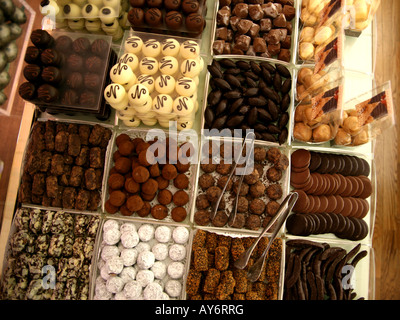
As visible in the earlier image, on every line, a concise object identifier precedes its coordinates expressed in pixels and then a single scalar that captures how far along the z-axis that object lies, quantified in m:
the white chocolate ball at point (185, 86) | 0.60
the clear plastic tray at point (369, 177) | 0.66
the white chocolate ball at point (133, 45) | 0.62
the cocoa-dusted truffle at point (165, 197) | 0.65
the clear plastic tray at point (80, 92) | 0.61
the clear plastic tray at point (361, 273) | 0.63
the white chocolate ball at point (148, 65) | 0.61
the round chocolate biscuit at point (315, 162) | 0.66
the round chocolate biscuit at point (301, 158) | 0.66
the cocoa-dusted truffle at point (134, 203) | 0.63
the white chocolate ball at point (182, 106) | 0.60
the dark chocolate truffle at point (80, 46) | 0.62
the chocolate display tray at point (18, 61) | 0.58
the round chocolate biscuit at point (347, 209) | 0.66
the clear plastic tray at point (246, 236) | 0.61
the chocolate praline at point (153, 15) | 0.65
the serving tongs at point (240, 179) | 0.63
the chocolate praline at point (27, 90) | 0.59
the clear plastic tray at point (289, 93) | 0.67
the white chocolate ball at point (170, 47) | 0.62
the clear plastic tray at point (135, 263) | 0.60
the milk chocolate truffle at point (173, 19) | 0.65
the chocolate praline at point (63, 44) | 0.62
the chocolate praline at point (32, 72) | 0.59
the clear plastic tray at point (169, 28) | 0.66
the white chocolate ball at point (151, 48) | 0.62
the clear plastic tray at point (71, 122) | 0.64
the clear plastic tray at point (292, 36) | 0.70
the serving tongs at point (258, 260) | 0.57
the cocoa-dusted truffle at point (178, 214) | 0.64
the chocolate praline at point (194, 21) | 0.65
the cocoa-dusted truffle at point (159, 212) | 0.64
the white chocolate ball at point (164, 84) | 0.60
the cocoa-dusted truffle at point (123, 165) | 0.64
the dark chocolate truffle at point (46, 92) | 0.59
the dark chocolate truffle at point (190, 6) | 0.65
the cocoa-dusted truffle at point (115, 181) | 0.64
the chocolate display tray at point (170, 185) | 0.64
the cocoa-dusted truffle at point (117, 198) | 0.63
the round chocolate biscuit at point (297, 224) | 0.63
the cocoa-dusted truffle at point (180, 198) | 0.65
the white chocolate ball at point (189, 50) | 0.61
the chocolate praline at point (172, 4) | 0.65
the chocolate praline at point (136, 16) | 0.65
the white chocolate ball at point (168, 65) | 0.61
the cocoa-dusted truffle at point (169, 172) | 0.65
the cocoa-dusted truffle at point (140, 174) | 0.62
